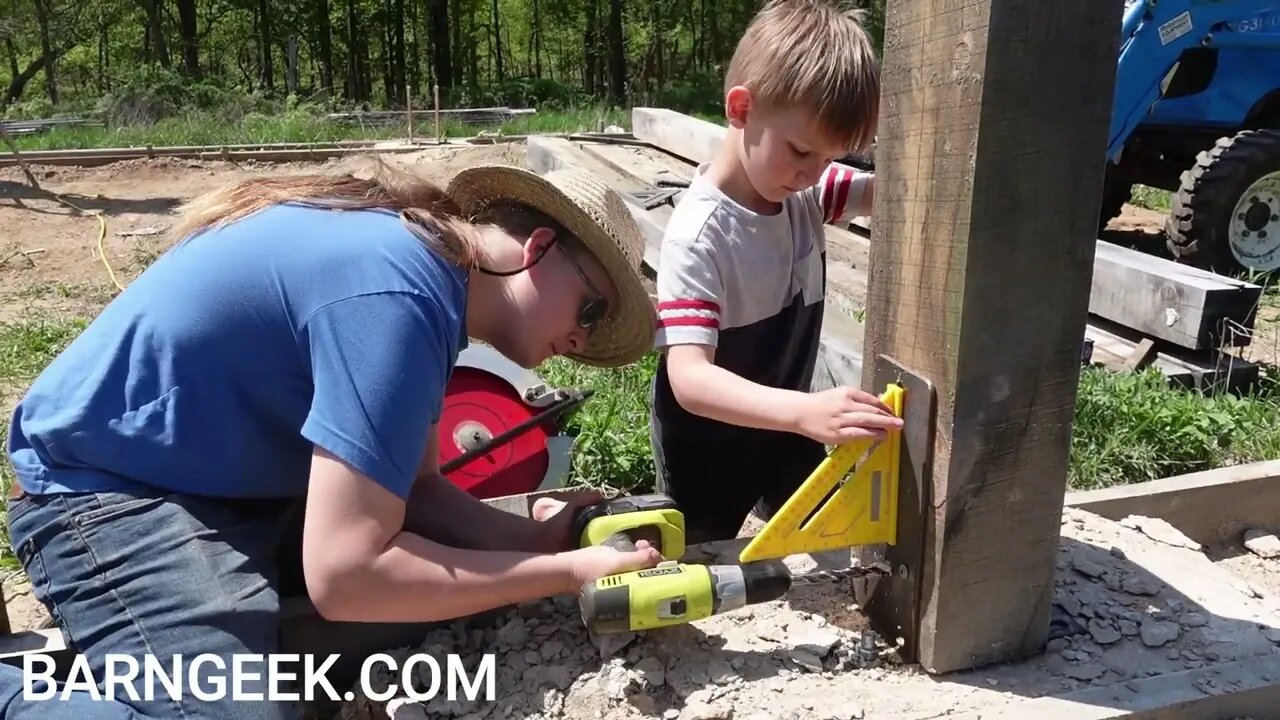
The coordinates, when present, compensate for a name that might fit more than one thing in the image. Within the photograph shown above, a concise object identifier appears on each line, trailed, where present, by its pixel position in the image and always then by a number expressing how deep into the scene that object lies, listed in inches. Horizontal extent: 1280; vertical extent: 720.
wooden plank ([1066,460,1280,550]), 99.8
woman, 59.6
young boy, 72.6
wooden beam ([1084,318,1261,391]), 154.2
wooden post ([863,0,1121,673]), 55.9
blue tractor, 219.8
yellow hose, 297.9
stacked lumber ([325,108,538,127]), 582.9
